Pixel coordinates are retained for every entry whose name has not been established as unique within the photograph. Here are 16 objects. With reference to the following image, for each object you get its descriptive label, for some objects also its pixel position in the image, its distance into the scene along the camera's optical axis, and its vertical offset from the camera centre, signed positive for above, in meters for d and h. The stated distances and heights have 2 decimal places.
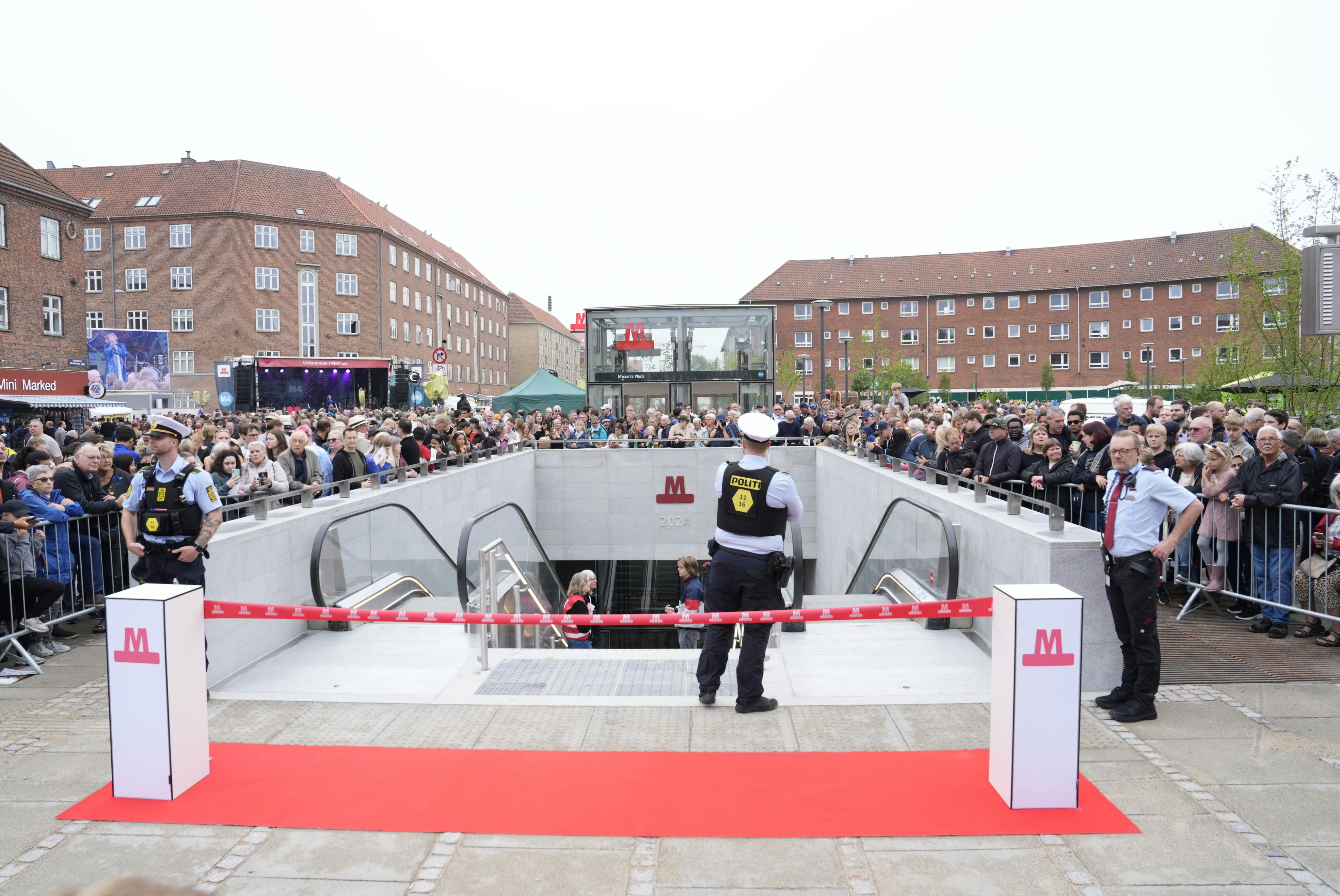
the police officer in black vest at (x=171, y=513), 6.10 -0.68
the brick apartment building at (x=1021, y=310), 65.88 +7.26
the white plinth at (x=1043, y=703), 4.38 -1.48
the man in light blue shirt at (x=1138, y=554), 5.48 -0.94
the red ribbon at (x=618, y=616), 5.20 -1.26
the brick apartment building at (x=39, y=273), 29.89 +5.00
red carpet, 4.26 -1.98
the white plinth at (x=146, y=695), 4.56 -1.43
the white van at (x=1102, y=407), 28.56 -0.17
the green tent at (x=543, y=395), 27.91 +0.44
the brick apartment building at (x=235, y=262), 52.66 +9.16
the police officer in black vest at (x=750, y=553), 5.79 -0.97
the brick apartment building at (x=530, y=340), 102.38 +8.24
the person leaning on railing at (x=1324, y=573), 7.25 -1.42
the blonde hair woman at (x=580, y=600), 9.87 -2.14
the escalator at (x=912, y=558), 8.02 -1.60
